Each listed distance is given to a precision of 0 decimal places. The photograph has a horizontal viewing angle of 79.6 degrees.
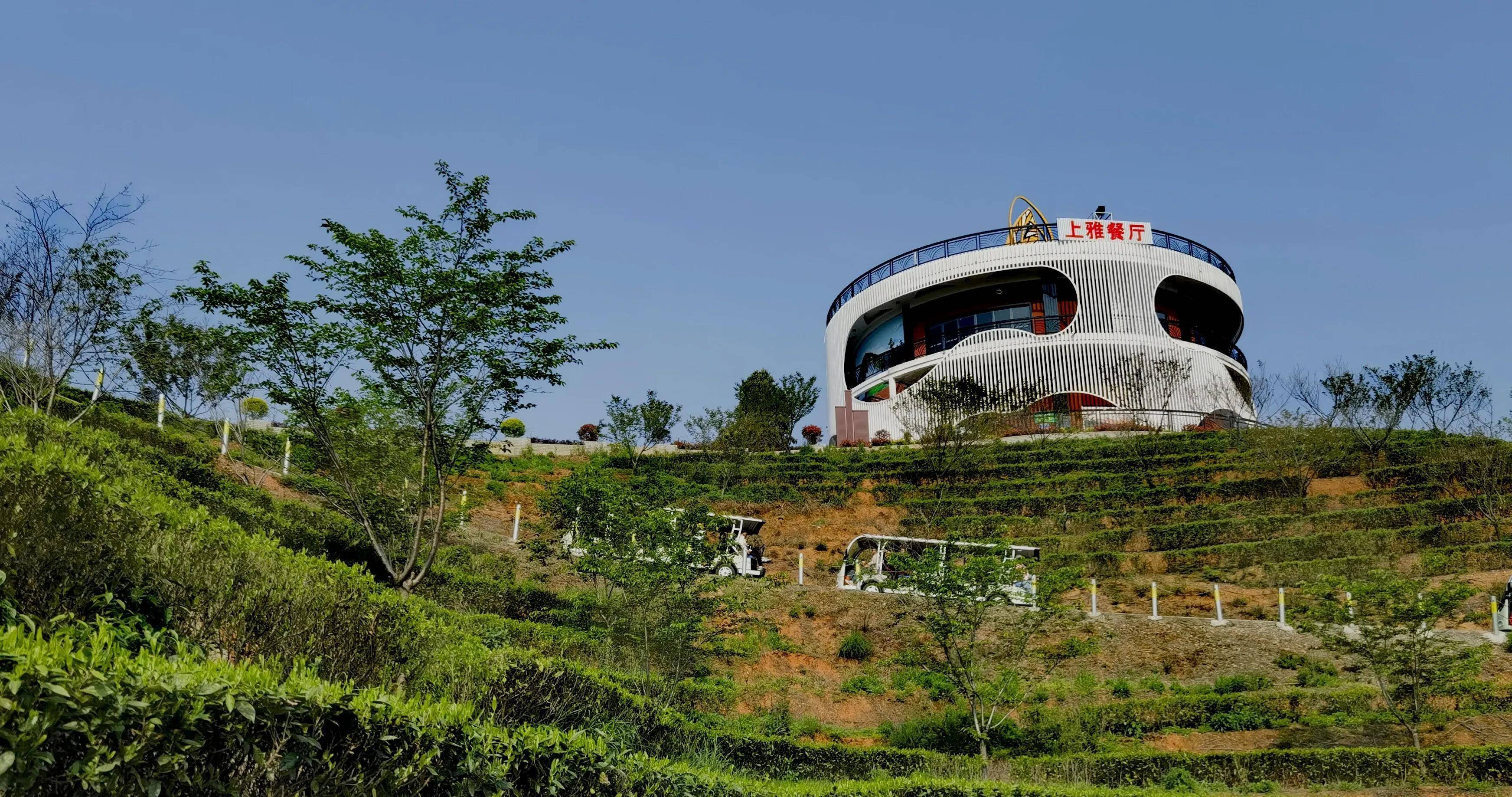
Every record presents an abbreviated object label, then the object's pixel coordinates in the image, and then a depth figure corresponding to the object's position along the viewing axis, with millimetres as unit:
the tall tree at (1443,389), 33844
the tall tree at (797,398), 52719
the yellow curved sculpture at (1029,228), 44156
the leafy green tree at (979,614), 14359
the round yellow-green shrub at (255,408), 36125
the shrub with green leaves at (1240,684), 16141
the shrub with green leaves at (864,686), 17375
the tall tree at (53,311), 17266
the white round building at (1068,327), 40531
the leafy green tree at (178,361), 19688
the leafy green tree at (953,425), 33625
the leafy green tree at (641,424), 38688
